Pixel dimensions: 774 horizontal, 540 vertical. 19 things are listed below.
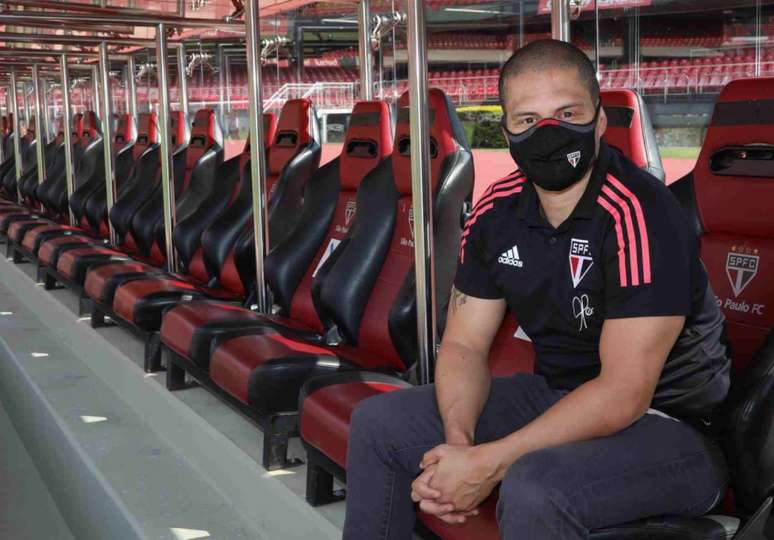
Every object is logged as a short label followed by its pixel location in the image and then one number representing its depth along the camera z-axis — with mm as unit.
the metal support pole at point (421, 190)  2098
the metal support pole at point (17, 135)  7993
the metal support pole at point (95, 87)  6441
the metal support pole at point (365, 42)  3316
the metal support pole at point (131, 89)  6115
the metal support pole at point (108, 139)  5012
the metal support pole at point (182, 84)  5070
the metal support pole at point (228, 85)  4866
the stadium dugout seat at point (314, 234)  2885
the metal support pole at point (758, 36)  2434
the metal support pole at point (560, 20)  2238
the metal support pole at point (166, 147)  4035
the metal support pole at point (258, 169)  3170
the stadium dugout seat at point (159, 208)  4344
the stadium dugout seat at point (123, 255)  3748
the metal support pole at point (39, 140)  7259
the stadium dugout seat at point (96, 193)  5777
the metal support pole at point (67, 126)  5902
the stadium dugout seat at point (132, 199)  4926
